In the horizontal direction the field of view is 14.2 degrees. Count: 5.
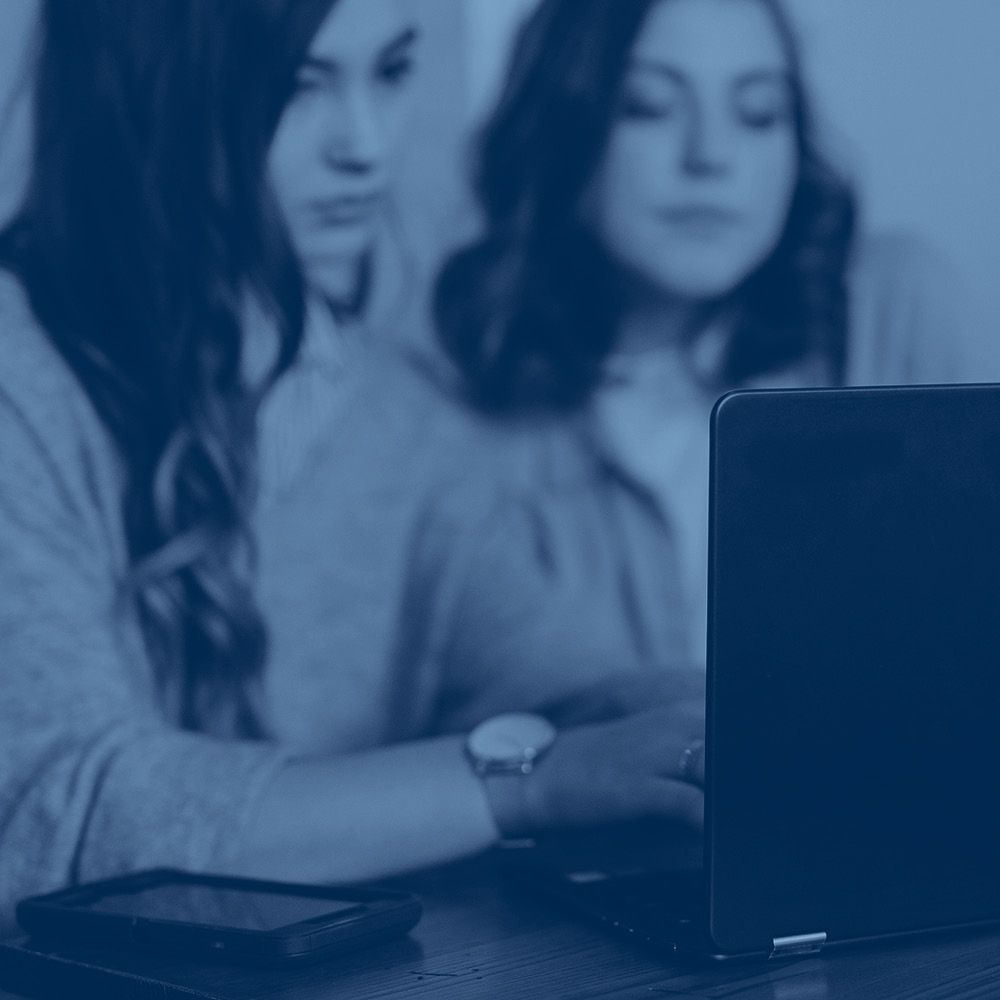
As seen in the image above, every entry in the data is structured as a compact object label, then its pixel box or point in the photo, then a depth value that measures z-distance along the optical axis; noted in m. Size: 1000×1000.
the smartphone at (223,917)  1.44
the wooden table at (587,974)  1.40
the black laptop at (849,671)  1.41
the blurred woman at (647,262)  1.80
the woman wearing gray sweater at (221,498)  1.63
